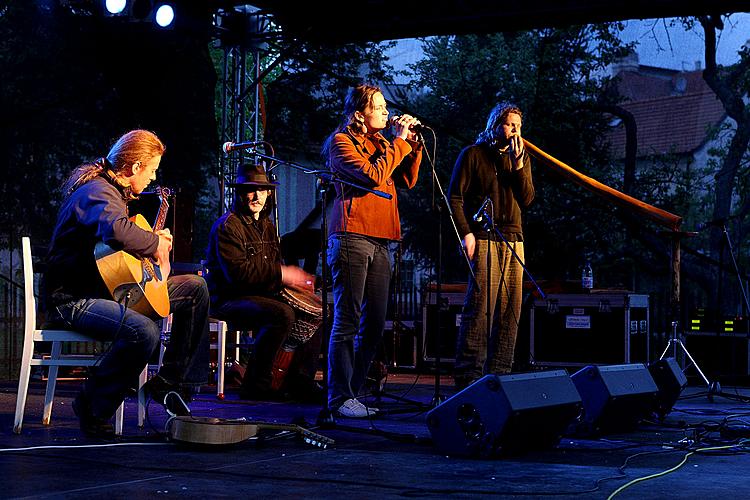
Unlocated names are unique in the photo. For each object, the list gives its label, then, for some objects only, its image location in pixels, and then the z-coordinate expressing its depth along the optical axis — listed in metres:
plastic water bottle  9.54
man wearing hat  6.34
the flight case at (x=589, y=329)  9.18
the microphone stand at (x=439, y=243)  4.73
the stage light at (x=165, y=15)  8.83
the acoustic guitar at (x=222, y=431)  3.99
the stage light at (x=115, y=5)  8.78
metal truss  9.53
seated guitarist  4.25
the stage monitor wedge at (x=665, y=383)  5.17
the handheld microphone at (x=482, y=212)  5.30
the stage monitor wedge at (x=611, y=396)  4.48
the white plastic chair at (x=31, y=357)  4.47
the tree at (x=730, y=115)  17.11
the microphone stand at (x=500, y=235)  5.29
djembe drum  6.51
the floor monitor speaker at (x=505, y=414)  3.70
